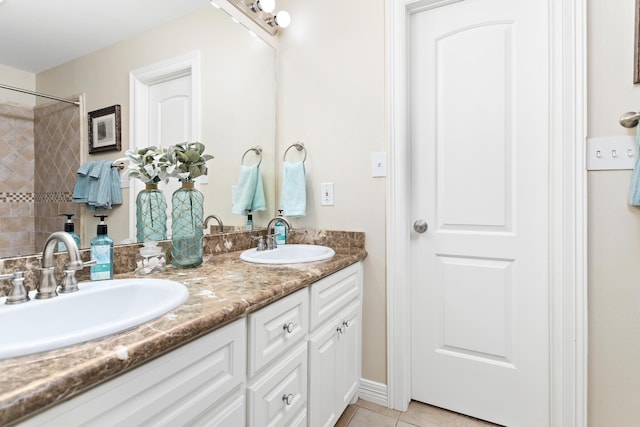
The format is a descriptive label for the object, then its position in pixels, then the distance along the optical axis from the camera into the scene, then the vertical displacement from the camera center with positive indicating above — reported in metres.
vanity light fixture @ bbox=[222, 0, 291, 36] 1.71 +1.10
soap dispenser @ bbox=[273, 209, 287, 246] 1.76 -0.10
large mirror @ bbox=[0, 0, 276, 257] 0.93 +0.43
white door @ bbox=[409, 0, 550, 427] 1.40 +0.02
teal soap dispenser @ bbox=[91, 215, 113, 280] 0.96 -0.13
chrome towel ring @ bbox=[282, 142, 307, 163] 1.83 +0.38
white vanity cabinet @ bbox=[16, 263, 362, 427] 0.55 -0.39
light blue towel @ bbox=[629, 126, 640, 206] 1.16 +0.10
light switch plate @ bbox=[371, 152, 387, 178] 1.59 +0.24
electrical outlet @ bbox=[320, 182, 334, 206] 1.74 +0.10
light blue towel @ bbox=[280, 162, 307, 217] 1.75 +0.12
